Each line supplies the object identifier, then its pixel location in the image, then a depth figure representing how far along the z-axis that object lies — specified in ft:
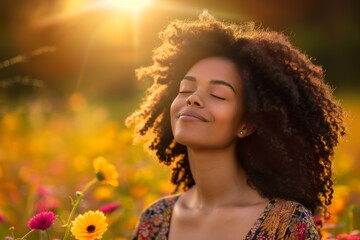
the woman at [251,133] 8.50
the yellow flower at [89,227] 7.27
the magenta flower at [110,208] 9.53
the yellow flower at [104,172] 8.23
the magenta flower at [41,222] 7.18
